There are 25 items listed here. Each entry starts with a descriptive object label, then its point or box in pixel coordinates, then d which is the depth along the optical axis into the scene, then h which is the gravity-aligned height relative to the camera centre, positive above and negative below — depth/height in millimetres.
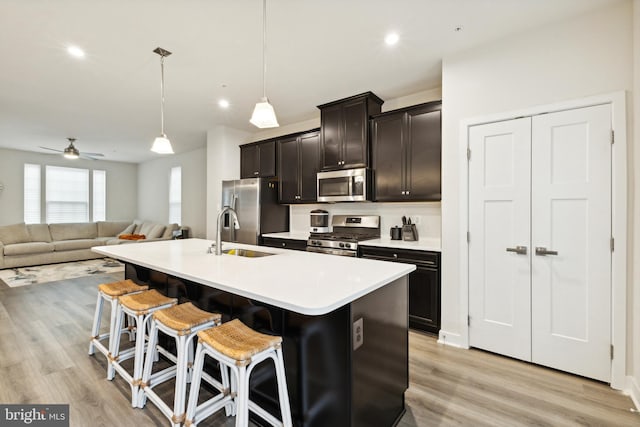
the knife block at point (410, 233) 3553 -246
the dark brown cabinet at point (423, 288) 2918 -779
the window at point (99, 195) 8406 +474
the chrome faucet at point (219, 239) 2365 -226
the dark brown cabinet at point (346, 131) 3693 +1095
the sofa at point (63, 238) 6137 -665
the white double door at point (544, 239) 2148 -210
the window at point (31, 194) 7207 +428
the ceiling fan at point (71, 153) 5539 +1119
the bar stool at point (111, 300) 2178 -714
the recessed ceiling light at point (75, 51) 2721 +1535
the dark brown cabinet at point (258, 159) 4914 +930
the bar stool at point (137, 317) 1854 -728
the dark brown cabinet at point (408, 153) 3172 +697
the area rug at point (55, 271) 5090 -1208
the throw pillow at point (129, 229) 7950 -487
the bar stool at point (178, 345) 1568 -773
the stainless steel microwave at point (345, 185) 3646 +361
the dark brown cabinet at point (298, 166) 4363 +725
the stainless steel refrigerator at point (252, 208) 4605 +66
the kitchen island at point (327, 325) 1348 -611
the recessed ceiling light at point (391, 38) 2521 +1549
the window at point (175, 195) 7582 +439
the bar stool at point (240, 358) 1278 -673
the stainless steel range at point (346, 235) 3562 -303
